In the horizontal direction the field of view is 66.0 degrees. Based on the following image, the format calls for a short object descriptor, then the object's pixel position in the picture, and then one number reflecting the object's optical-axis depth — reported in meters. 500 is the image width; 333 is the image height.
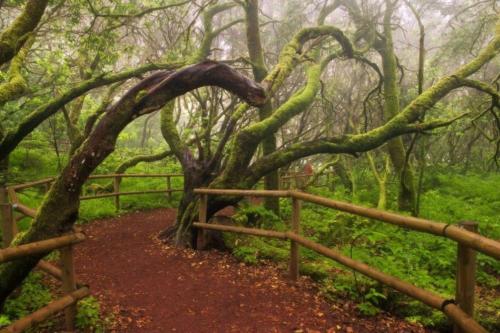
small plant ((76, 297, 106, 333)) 4.22
